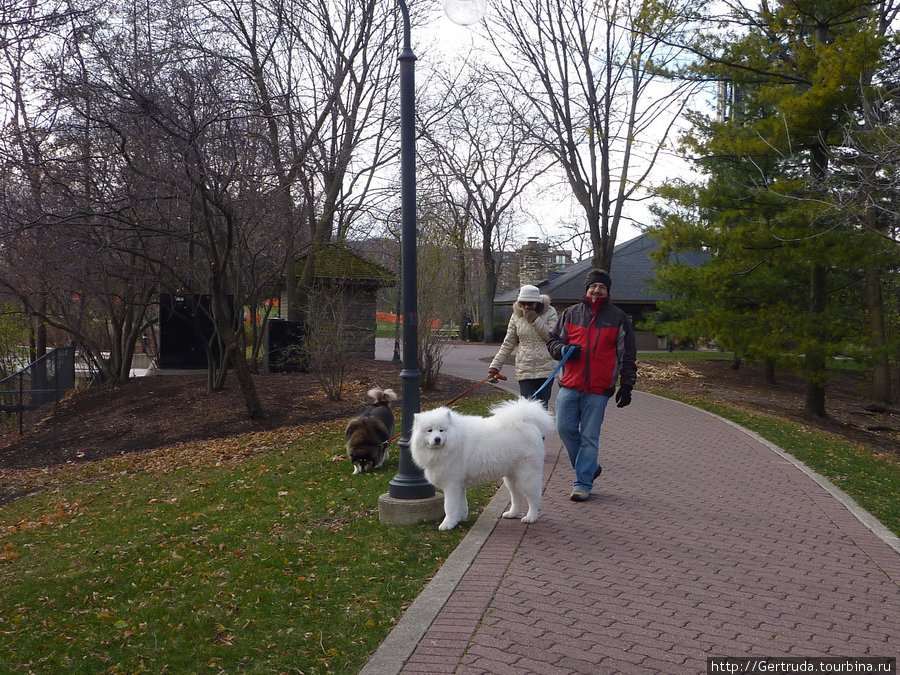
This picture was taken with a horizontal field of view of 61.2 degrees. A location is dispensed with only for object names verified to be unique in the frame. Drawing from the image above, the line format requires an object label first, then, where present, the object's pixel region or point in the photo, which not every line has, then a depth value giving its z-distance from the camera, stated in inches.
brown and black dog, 372.2
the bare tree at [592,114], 788.0
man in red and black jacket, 288.4
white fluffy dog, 245.8
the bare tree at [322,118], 662.5
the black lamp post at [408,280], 270.4
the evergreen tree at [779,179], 573.9
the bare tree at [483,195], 1529.0
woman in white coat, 347.3
